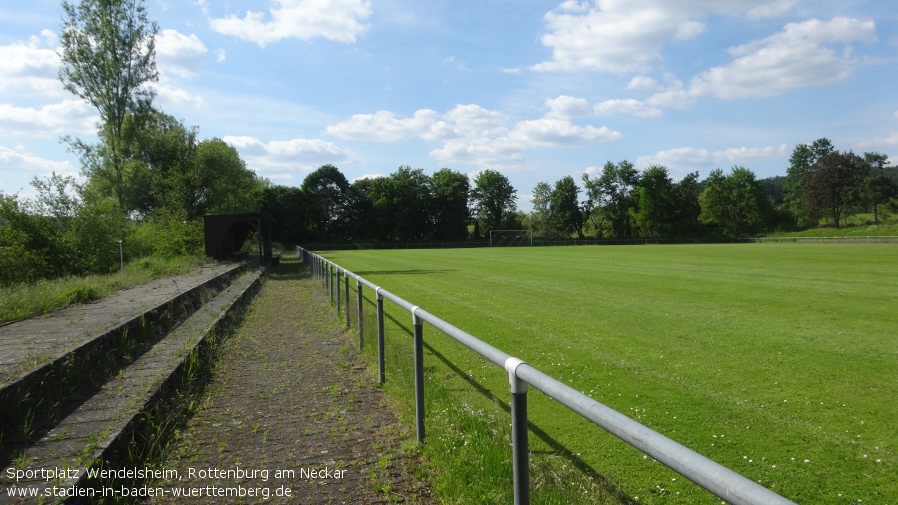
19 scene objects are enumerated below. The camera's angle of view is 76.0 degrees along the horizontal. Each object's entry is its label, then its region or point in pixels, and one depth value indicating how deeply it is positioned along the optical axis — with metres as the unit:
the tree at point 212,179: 52.50
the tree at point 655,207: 86.62
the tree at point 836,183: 77.56
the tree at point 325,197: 78.19
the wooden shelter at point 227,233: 26.55
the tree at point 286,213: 74.56
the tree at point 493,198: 93.38
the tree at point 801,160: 105.44
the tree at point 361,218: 80.38
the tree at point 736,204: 83.19
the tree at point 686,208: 86.62
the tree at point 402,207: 81.75
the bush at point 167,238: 26.92
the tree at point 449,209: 85.50
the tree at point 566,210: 91.81
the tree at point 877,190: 76.44
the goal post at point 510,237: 80.62
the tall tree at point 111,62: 32.19
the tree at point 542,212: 92.38
